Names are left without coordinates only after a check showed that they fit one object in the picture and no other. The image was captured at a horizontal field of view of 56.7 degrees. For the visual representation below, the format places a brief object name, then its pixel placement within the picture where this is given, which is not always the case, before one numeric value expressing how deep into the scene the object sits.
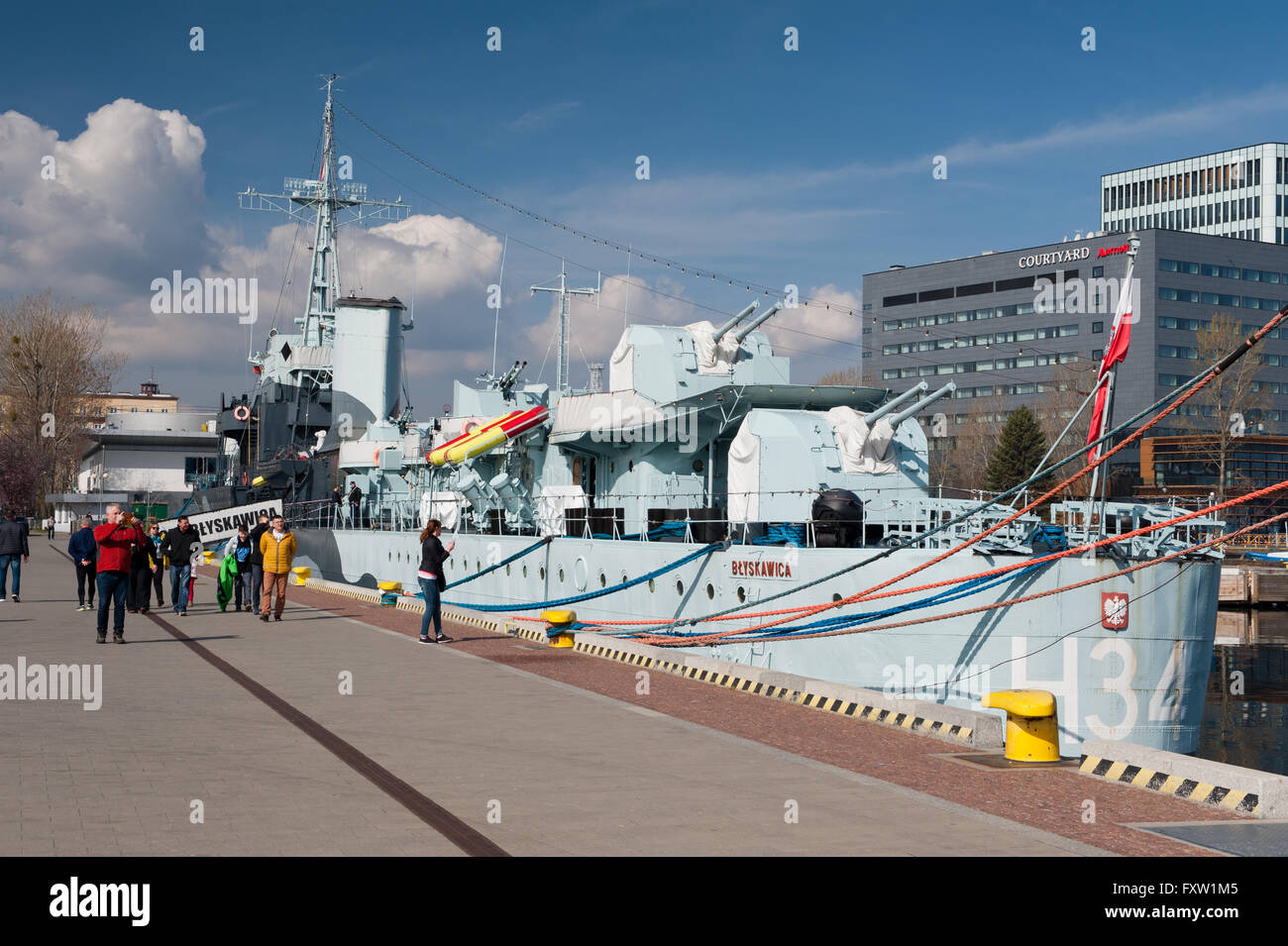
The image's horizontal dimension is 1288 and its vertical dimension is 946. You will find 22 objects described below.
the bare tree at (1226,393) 56.09
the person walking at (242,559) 23.19
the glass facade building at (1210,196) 119.25
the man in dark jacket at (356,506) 42.97
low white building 102.19
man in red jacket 17.31
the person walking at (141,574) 21.80
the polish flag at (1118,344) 16.20
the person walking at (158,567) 23.71
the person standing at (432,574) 18.11
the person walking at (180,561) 22.28
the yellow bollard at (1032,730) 9.86
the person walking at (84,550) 22.11
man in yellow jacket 21.45
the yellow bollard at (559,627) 17.73
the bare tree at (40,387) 81.94
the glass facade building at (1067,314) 93.00
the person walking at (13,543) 24.39
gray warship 16.66
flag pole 16.16
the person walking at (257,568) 22.66
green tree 62.06
